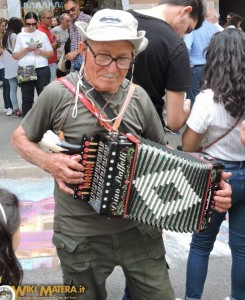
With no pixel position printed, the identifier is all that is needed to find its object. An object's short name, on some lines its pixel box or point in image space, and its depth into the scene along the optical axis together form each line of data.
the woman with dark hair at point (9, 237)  1.90
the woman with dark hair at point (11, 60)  9.21
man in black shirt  3.10
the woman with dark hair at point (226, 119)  2.94
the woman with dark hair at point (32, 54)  8.40
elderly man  2.35
